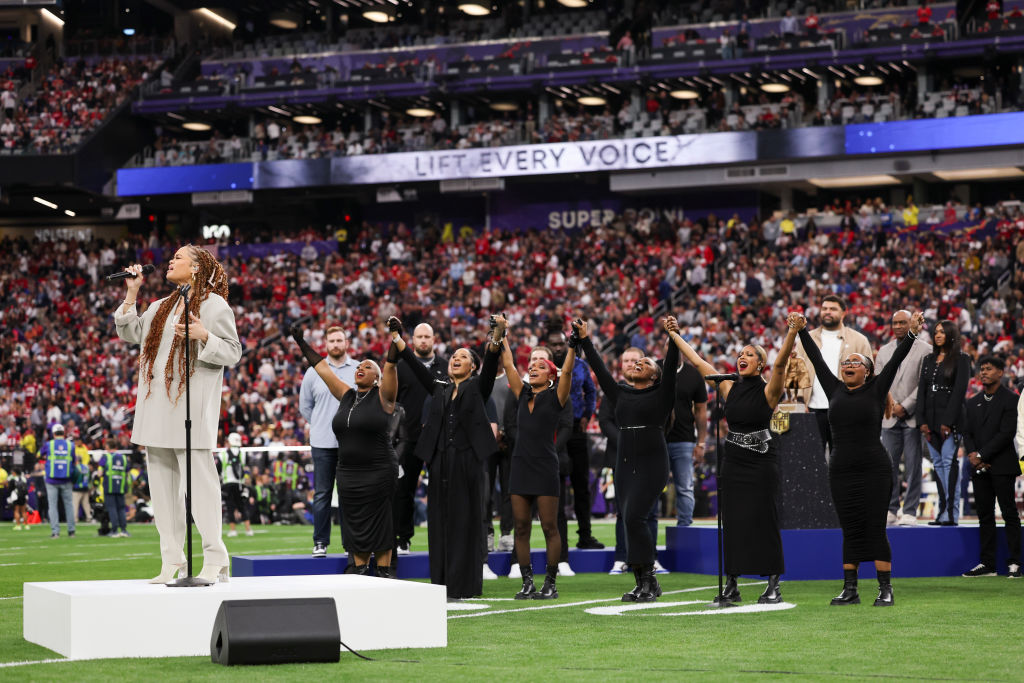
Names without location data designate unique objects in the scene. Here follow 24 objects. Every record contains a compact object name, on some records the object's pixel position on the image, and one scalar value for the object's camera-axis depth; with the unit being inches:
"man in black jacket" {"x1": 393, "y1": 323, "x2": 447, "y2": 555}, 474.9
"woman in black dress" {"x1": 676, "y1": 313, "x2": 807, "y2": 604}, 406.9
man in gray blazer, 535.5
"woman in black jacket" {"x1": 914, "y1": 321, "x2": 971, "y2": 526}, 517.3
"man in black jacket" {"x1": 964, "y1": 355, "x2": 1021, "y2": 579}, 508.7
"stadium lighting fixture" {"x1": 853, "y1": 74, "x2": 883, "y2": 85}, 1529.2
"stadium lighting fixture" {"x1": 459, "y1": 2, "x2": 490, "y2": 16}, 1781.5
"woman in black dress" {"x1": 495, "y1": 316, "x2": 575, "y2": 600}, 438.0
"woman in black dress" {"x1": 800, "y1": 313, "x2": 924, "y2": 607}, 402.9
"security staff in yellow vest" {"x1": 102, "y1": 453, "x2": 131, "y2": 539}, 858.8
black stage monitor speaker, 278.4
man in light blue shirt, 486.9
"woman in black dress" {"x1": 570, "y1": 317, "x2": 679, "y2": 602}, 415.5
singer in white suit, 317.7
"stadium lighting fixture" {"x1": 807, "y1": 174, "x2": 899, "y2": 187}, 1535.4
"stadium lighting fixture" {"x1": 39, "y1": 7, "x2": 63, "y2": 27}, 1852.9
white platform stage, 295.4
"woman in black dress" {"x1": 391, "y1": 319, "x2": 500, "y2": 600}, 427.5
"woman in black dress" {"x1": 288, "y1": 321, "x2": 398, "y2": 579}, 430.0
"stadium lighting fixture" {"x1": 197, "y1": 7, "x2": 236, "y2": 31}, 1902.1
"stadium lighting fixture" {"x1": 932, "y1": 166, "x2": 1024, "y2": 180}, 1471.5
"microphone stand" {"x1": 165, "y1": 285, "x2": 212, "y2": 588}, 298.4
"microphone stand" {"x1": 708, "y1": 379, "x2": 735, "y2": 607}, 386.0
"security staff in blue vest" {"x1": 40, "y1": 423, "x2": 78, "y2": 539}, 874.8
